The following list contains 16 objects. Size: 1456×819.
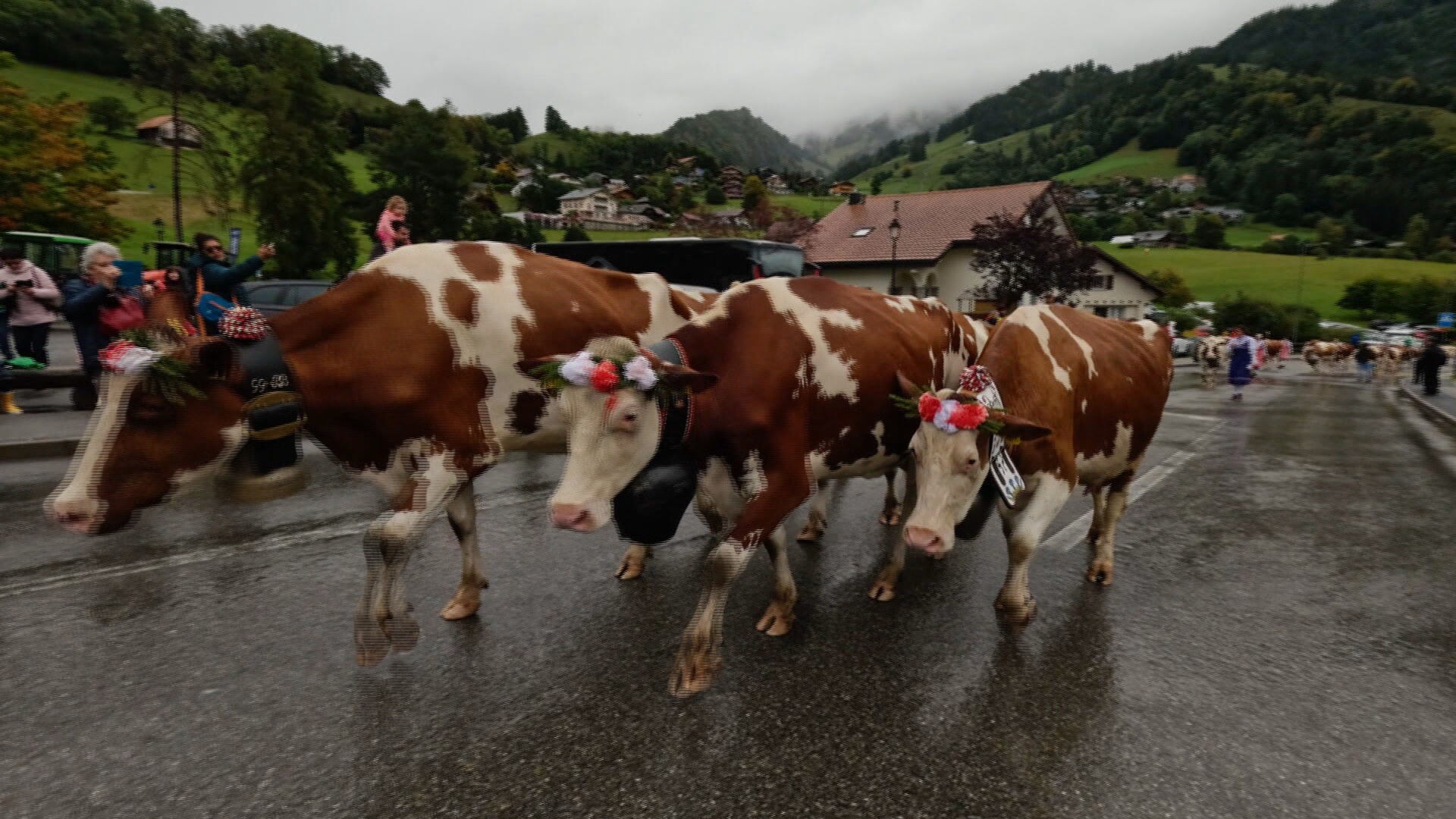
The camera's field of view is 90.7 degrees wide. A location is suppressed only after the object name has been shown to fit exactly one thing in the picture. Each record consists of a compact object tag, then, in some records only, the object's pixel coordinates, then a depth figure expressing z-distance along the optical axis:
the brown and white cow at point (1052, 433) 3.54
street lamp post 34.43
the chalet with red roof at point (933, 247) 40.88
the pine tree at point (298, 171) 36.97
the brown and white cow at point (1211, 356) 24.86
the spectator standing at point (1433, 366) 20.92
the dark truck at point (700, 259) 12.18
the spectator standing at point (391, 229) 5.34
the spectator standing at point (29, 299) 9.91
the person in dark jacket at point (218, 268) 5.15
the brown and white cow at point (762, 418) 3.12
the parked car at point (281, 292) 14.42
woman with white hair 7.61
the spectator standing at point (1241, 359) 18.58
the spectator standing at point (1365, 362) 30.30
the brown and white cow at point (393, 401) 3.02
